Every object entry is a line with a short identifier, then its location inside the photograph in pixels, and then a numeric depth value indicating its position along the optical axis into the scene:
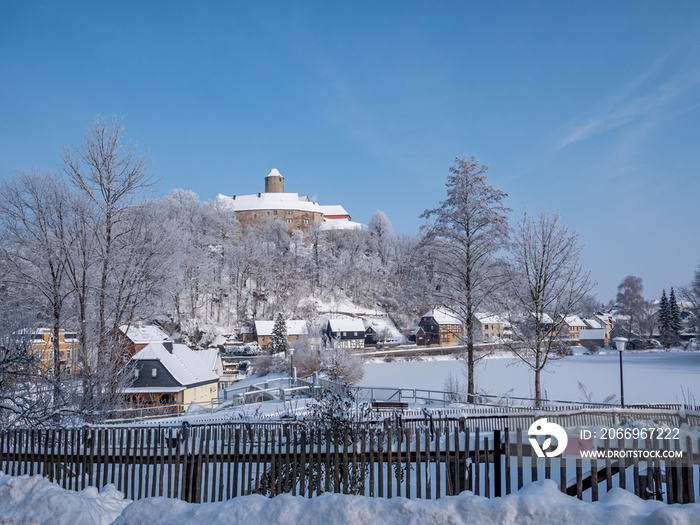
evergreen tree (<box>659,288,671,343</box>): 70.68
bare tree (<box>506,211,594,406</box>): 18.42
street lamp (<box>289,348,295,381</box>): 36.99
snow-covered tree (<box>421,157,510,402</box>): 18.72
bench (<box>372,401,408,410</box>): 17.88
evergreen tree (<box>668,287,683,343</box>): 70.25
